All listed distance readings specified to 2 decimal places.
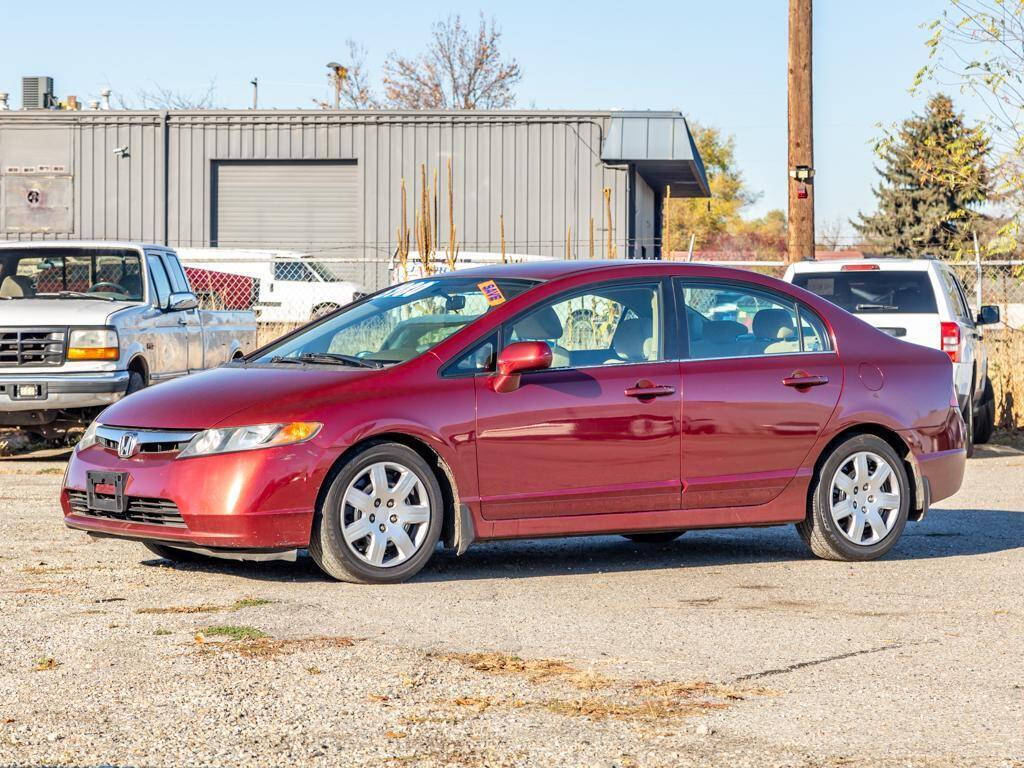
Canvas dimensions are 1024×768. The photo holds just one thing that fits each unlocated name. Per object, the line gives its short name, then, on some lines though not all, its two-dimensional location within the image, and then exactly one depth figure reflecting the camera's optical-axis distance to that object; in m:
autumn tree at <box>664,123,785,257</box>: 84.25
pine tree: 60.06
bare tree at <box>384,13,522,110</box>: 69.88
